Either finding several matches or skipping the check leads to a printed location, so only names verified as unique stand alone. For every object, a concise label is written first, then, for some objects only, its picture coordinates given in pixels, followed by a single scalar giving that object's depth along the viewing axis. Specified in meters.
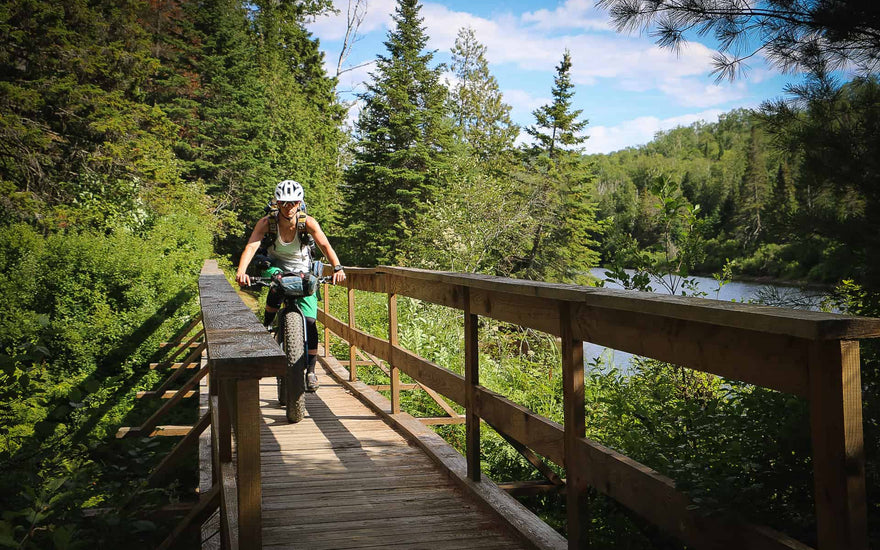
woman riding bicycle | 5.31
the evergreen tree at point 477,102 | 40.00
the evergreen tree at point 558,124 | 33.06
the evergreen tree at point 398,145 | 27.72
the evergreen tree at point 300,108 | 35.69
